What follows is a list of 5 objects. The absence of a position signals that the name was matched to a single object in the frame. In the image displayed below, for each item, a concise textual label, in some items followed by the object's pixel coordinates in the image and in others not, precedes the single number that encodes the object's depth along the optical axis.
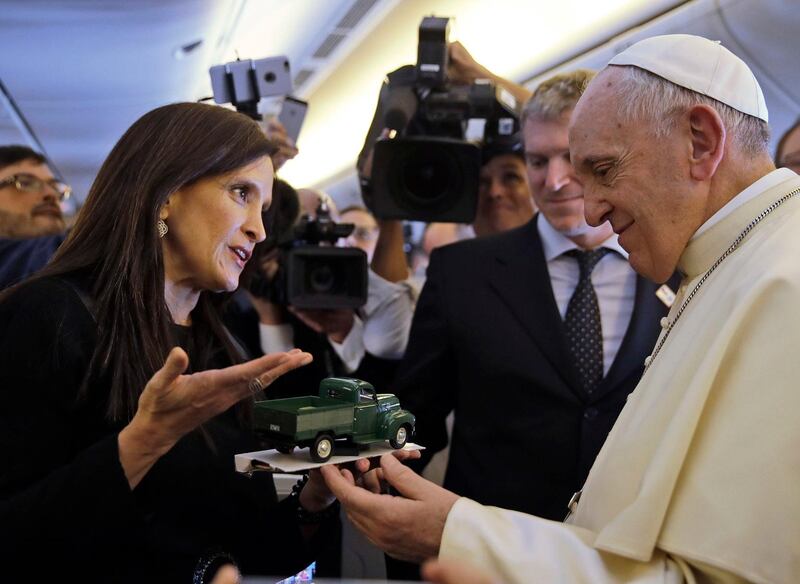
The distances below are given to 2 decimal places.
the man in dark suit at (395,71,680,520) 2.59
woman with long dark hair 1.52
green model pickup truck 1.69
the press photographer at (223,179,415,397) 3.12
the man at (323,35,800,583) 1.46
